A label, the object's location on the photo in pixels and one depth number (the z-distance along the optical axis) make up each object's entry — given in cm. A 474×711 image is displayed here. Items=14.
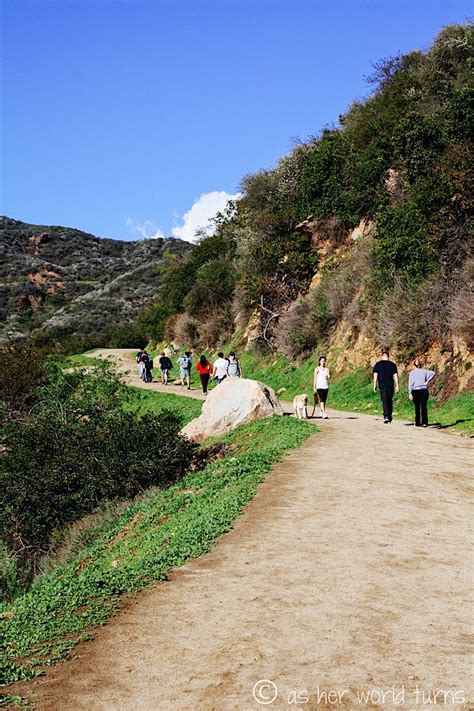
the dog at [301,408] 1867
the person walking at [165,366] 3597
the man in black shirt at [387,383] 1830
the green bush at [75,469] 1404
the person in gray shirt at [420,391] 1756
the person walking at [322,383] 1952
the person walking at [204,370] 2828
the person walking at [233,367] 2520
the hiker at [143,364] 3812
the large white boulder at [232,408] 1753
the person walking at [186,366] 3275
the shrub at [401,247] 2425
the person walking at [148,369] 3816
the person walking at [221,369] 2597
